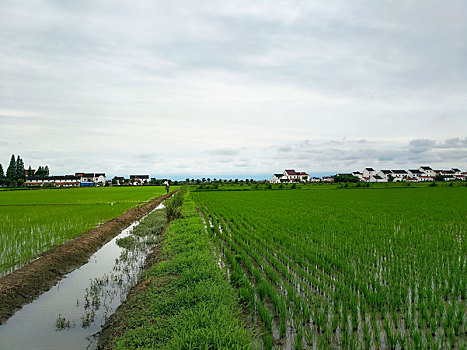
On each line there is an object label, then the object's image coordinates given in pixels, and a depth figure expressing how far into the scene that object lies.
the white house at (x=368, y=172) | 114.33
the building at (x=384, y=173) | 110.39
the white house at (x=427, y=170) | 113.44
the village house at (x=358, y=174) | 126.12
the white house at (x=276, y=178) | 116.93
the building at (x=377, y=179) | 110.50
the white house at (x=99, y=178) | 113.38
